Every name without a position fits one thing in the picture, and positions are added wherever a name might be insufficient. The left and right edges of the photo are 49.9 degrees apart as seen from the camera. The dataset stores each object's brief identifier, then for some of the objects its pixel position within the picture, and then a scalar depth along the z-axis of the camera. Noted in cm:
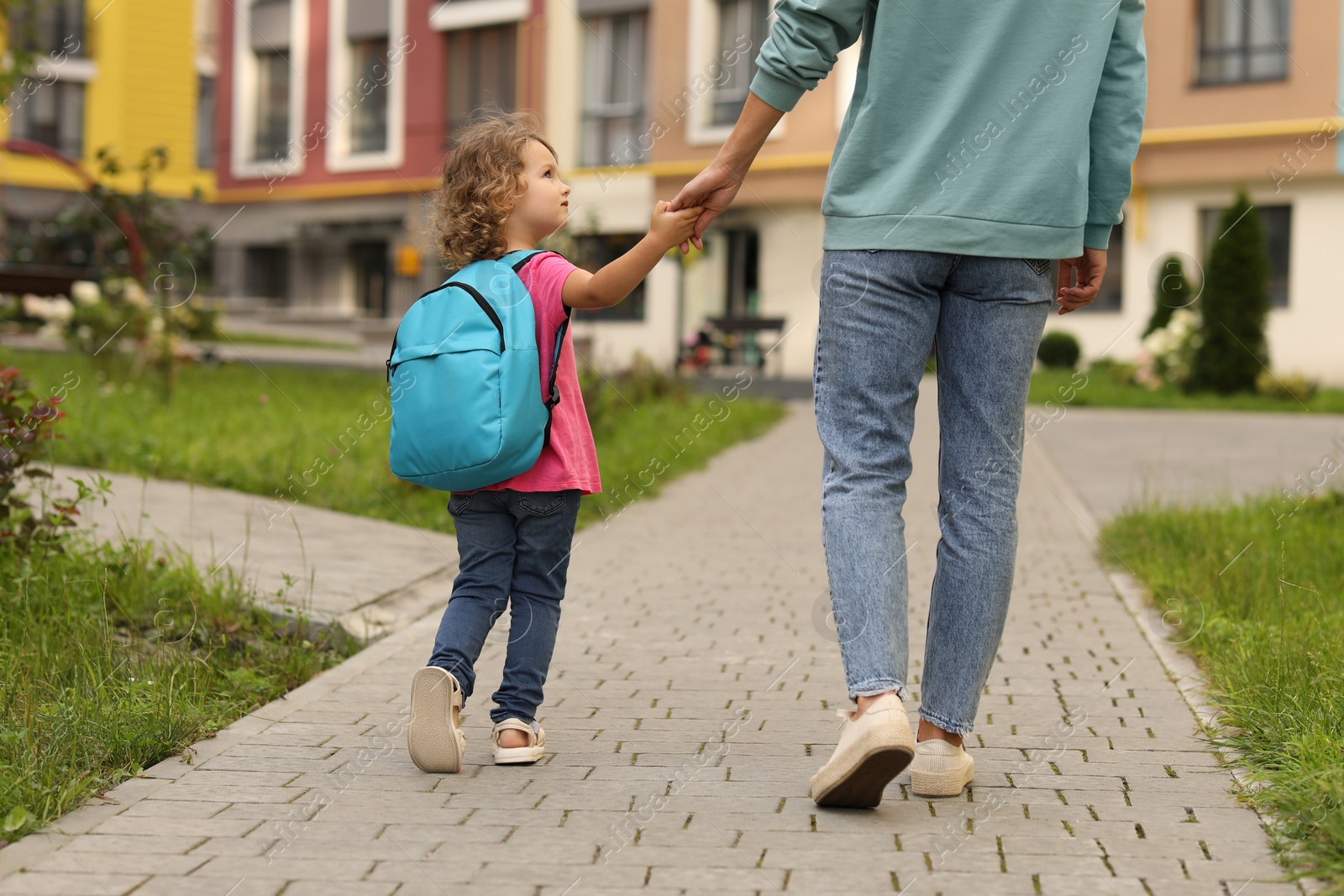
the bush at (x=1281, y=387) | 1808
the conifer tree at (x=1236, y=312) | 1819
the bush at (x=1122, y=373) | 2055
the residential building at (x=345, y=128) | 3133
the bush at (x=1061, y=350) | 2375
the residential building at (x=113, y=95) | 3728
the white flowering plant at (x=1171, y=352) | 1892
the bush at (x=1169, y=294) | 2078
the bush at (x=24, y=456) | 460
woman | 307
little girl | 347
